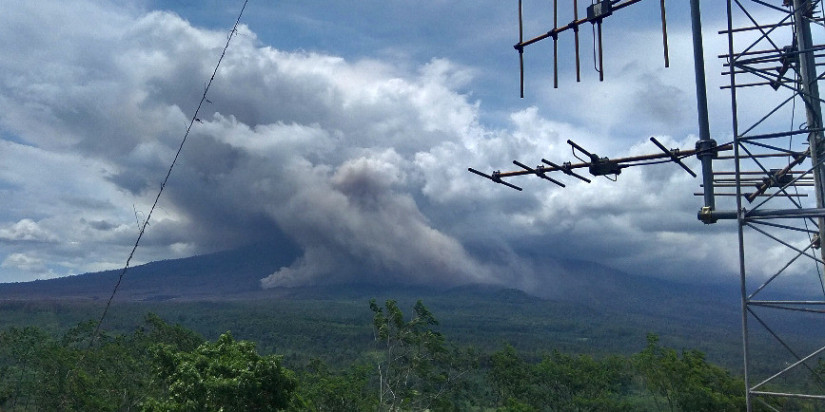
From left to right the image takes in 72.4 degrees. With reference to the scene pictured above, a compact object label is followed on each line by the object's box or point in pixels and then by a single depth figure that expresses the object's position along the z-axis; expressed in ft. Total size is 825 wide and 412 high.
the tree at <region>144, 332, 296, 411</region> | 47.65
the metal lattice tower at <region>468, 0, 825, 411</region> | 36.64
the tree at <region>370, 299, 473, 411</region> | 101.91
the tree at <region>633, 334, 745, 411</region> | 106.32
